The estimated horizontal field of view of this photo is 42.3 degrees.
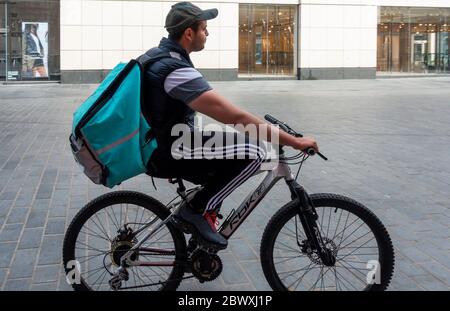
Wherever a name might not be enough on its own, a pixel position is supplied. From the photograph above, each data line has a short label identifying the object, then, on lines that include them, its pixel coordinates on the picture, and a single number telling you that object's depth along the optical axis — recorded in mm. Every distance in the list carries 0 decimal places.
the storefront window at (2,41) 23797
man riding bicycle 3072
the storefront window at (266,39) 26156
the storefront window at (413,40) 28719
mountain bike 3350
